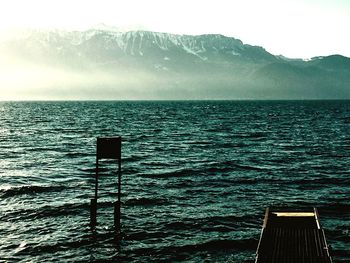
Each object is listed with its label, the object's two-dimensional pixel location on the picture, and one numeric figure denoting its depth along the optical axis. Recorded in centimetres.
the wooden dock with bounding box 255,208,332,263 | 1564
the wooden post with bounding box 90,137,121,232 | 2422
